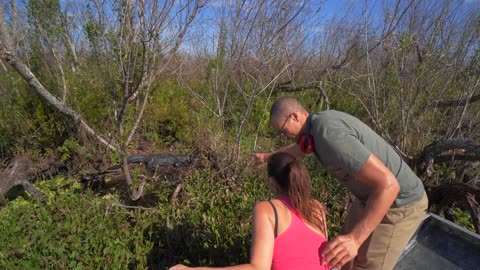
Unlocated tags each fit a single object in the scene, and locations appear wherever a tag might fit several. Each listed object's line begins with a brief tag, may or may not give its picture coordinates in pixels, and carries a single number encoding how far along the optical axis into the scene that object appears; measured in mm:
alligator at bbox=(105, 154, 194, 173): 4205
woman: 1520
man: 1440
